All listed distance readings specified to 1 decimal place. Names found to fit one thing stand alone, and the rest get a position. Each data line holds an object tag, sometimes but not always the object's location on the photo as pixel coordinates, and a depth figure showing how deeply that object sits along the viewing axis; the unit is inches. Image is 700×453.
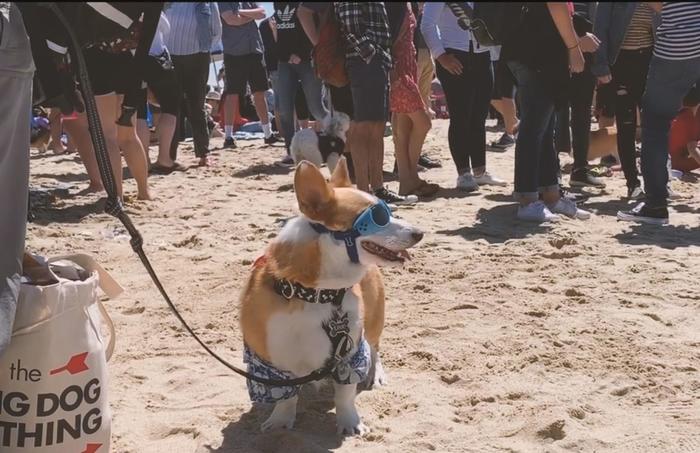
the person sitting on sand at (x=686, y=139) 285.4
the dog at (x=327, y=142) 250.4
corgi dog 100.0
